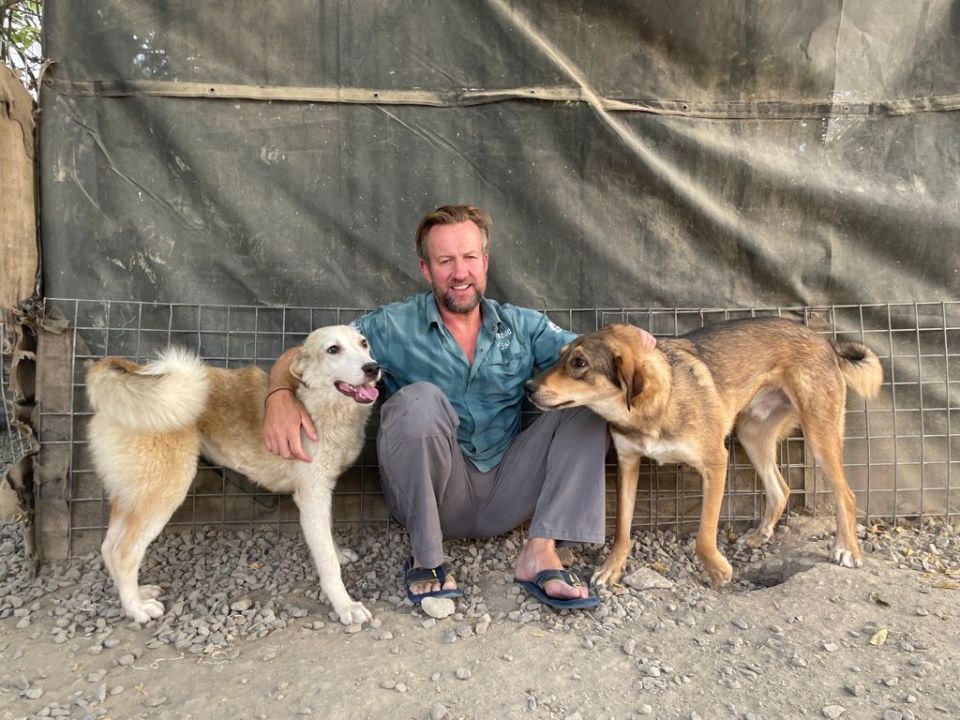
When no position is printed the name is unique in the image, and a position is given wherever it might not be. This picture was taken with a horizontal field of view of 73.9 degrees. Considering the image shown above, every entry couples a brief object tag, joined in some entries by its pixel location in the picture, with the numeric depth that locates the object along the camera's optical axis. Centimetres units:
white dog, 281
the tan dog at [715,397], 296
